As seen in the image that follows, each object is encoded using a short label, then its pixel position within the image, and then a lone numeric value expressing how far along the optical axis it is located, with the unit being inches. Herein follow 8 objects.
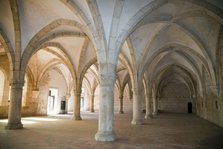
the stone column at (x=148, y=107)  584.4
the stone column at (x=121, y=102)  882.1
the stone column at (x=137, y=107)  405.1
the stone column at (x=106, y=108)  221.1
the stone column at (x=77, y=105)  485.4
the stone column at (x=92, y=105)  901.9
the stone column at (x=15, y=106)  309.1
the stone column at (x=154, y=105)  787.5
